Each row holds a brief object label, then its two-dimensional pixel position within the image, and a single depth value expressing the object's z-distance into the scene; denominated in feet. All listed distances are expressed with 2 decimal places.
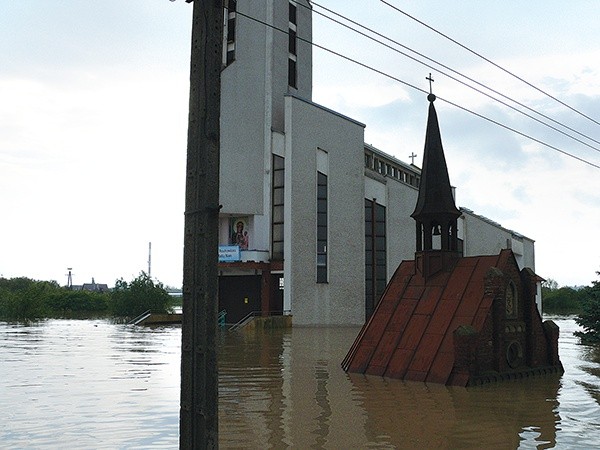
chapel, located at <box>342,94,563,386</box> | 53.47
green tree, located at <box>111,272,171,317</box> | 188.03
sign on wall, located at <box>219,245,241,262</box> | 152.46
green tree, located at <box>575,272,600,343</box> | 96.94
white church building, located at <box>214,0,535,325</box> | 151.23
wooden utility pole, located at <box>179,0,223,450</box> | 19.20
